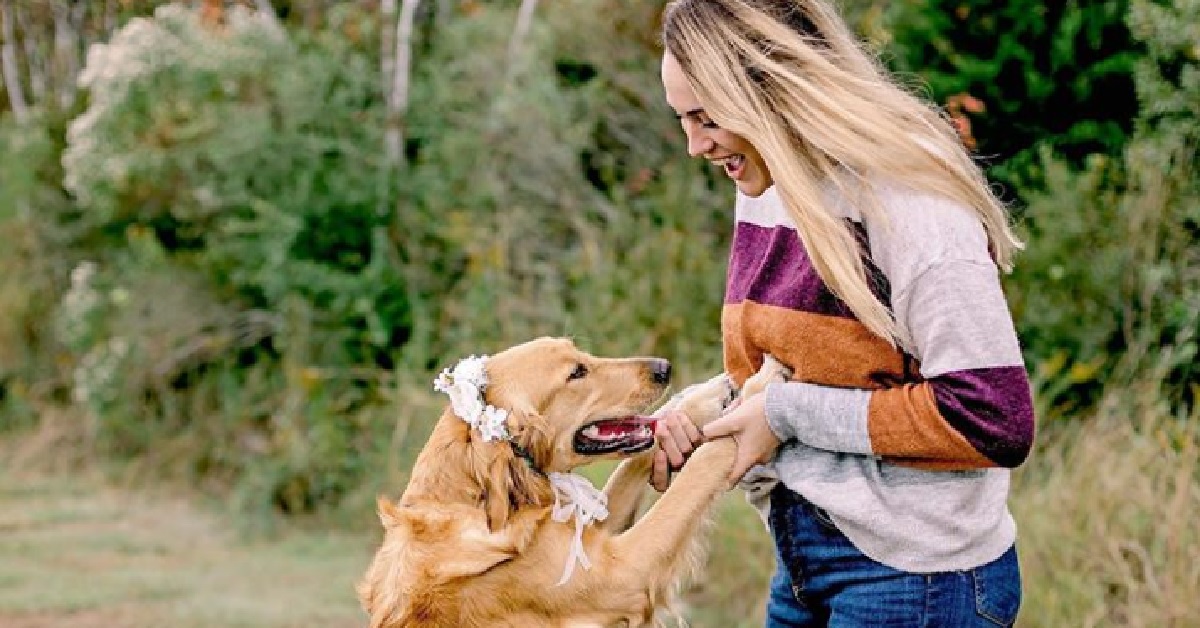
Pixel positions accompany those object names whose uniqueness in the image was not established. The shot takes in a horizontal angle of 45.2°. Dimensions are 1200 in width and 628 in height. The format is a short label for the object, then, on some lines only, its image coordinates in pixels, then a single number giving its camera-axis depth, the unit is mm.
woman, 2432
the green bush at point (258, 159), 9938
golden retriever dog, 3387
